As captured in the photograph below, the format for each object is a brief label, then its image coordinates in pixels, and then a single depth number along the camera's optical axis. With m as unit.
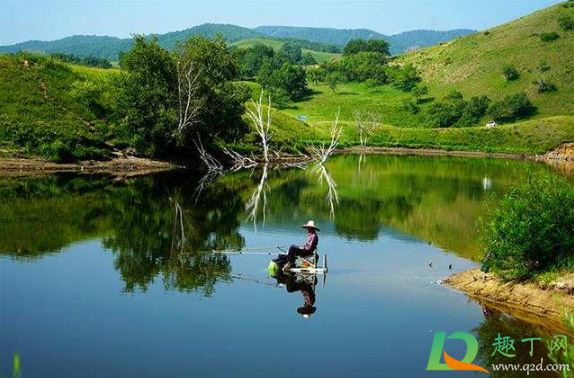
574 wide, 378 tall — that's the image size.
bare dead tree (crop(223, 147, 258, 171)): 79.06
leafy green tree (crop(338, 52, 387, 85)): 173.25
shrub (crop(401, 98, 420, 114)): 148.88
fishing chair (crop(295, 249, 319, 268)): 27.26
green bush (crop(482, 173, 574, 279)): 23.55
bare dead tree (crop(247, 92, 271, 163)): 80.96
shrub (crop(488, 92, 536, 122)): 136.25
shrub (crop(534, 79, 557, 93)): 142.50
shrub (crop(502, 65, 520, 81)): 149.75
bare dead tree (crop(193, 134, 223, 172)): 74.06
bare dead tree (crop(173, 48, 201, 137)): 69.06
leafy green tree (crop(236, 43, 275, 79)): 76.37
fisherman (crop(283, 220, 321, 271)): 27.05
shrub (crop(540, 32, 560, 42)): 156.62
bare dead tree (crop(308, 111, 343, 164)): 89.72
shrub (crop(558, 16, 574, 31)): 157.75
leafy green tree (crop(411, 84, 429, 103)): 154.25
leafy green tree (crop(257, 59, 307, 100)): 165.12
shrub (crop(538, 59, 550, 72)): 148.12
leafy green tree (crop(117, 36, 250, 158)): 68.00
